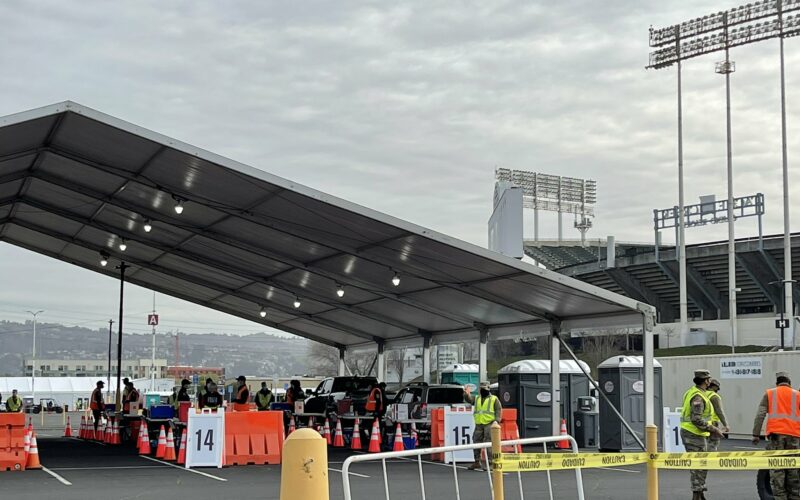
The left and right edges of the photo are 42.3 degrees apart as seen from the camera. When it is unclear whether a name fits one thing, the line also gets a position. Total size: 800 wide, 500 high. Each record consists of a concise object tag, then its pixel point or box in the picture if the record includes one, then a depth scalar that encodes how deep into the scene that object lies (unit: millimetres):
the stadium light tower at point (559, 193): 108812
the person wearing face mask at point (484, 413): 20031
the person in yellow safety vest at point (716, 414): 13875
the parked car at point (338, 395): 32906
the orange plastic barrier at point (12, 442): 20328
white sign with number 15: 22875
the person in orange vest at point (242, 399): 28516
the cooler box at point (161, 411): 26695
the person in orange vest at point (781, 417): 13109
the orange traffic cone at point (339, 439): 28188
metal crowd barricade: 8067
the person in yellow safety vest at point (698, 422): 13445
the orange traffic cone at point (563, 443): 25952
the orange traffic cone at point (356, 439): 26297
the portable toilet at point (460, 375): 48062
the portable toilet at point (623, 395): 25562
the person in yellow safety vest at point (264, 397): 28953
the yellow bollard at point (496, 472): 8320
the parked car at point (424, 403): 28469
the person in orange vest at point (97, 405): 33019
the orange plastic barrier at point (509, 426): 23672
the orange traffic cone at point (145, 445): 24781
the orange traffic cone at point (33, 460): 20609
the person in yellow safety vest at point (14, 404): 29953
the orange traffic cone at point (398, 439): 23844
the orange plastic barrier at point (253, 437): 21766
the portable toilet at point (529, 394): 28188
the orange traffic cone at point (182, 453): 22123
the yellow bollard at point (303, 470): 6531
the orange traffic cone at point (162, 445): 23484
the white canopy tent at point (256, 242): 19516
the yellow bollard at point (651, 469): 8648
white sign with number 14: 20922
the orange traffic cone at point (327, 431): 29250
